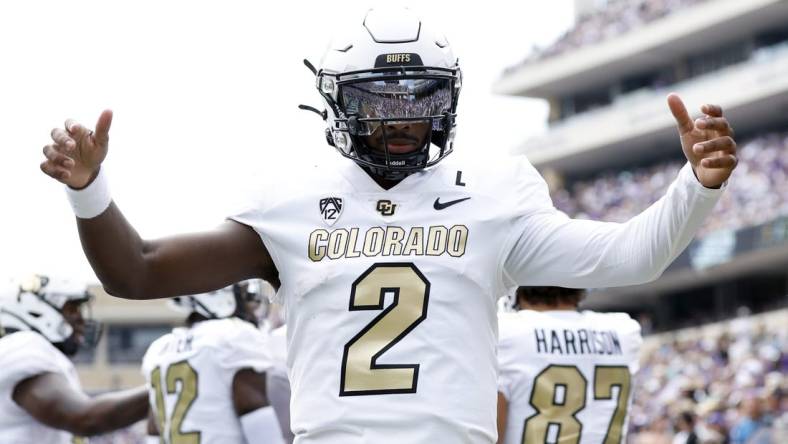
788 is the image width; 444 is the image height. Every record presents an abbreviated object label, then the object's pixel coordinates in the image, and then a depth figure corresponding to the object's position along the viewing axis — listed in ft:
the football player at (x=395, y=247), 23.04
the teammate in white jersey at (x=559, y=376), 39.37
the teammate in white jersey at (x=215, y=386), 43.55
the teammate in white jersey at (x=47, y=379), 40.65
